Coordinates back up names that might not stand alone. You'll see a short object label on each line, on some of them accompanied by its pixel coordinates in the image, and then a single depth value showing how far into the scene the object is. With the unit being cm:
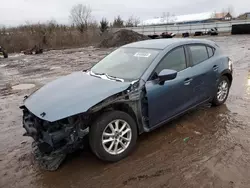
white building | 7706
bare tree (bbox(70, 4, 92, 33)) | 5408
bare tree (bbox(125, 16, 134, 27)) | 5841
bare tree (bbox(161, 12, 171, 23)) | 8304
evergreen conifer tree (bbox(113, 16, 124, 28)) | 5203
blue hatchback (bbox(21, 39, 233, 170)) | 282
